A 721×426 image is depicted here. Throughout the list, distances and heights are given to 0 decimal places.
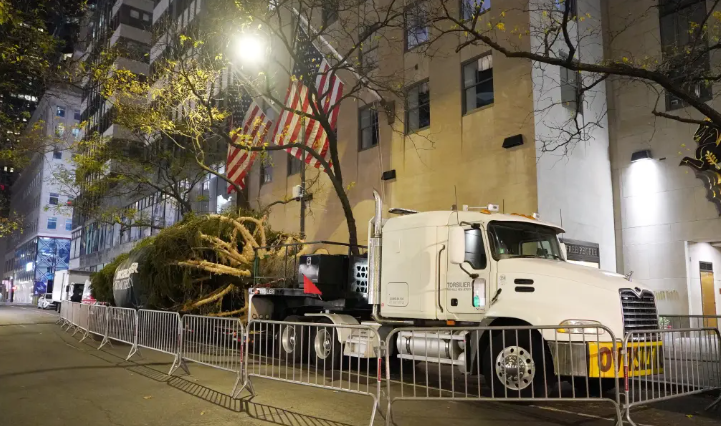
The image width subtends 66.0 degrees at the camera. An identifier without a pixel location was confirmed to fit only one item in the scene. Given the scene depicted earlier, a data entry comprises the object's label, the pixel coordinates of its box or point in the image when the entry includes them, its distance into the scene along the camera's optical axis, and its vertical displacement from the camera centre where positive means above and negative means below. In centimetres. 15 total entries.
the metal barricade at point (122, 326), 1245 -100
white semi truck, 761 -9
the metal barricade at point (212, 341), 934 -99
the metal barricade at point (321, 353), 847 -131
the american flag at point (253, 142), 2384 +611
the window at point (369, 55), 1972 +856
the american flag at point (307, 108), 1953 +637
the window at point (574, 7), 1655 +837
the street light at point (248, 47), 1820 +788
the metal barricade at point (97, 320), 1502 -101
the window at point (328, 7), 1755 +924
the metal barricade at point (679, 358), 711 -95
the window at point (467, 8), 1702 +874
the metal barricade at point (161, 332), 1032 -96
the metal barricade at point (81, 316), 1698 -100
